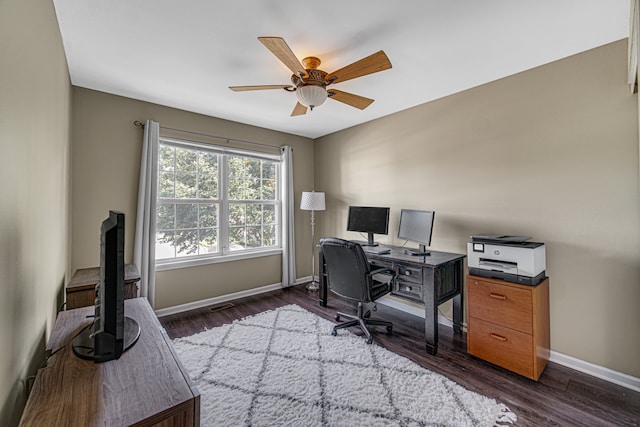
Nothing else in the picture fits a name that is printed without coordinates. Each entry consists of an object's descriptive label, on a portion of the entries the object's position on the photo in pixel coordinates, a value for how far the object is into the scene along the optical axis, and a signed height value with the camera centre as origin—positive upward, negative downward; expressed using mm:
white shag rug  1653 -1184
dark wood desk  2383 -597
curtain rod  3005 +1034
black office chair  2459 -568
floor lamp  3957 +213
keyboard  2920 -369
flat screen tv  1062 -325
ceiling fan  1704 +1013
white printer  2031 -328
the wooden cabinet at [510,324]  1993 -829
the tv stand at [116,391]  774 -557
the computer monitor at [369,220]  3249 -44
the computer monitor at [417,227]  2772 -116
